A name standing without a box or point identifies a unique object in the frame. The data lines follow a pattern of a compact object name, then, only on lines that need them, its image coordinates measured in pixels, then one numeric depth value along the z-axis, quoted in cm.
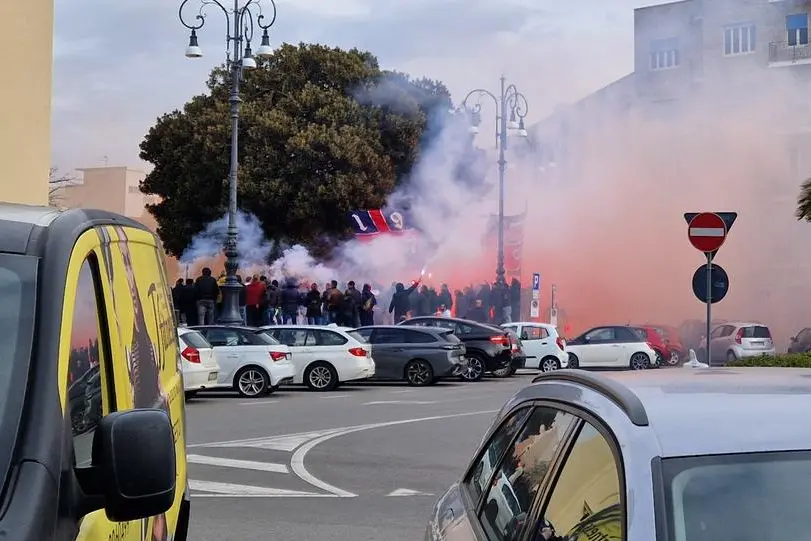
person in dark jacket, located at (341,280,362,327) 3069
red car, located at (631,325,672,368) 3041
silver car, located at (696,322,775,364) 3083
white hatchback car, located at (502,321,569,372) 2862
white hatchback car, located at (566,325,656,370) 2989
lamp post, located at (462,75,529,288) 3616
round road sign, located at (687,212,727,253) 1470
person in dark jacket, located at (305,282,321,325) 3102
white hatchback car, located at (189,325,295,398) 2027
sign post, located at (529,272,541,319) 3381
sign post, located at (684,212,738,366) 1470
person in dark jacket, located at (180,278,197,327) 2800
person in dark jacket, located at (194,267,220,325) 2755
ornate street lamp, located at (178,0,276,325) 2677
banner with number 4525
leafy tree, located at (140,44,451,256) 4569
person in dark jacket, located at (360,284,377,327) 3177
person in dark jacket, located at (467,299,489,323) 3626
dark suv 2598
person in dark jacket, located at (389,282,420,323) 3312
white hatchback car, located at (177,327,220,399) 1792
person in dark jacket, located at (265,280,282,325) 3156
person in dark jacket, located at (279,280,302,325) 3097
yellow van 265
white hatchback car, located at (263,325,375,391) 2192
